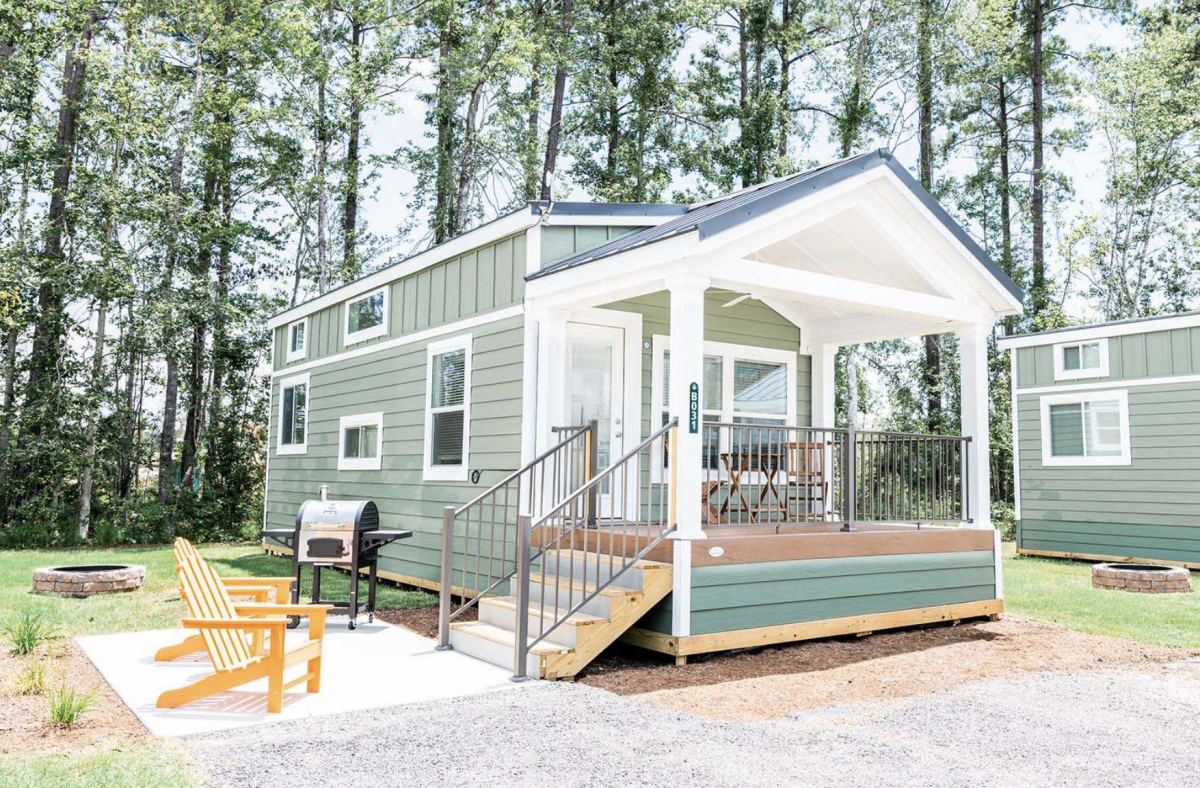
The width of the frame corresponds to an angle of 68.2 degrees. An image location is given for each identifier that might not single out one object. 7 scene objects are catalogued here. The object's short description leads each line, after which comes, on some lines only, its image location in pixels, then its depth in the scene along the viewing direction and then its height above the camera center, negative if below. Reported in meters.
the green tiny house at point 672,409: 5.94 +0.60
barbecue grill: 6.98 -0.55
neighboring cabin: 11.95 +0.61
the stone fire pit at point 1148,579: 9.55 -1.05
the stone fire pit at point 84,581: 8.38 -1.11
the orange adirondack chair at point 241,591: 5.46 -0.81
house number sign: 5.94 +0.44
